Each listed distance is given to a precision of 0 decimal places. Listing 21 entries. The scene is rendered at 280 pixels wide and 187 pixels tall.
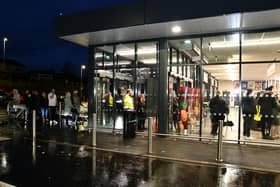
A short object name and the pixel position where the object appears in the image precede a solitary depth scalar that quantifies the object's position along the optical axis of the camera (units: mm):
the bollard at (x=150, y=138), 7795
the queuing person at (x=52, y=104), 13961
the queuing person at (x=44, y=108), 14219
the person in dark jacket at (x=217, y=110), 10281
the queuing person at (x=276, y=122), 9616
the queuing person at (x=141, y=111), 11477
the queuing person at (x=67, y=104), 13656
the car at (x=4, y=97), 25828
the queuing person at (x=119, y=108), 12000
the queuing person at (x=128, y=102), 11384
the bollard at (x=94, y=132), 8873
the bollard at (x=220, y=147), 6947
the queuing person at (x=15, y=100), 15727
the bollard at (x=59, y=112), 14397
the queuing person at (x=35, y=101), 13891
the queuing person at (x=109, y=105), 12302
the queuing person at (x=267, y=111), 9703
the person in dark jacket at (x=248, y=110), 9875
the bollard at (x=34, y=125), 10205
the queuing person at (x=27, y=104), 14233
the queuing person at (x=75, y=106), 13920
